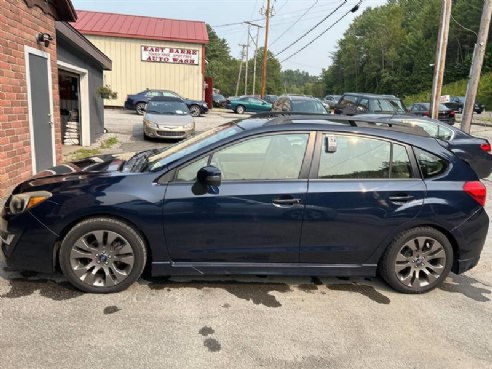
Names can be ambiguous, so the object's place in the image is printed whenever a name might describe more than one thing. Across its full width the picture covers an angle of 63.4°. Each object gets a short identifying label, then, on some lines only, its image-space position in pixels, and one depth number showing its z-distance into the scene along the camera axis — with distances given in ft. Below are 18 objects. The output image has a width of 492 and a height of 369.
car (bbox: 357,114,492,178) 26.05
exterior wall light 21.83
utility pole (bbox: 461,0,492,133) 37.30
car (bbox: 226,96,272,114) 91.63
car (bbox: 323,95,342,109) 132.46
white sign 78.28
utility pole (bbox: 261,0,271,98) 105.50
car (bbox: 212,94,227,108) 110.22
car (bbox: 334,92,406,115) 45.14
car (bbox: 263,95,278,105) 108.79
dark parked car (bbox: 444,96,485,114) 98.35
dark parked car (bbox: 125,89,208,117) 69.67
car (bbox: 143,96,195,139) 41.32
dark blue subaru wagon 10.89
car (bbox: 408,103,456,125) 68.35
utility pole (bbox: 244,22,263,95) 153.01
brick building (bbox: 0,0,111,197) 18.54
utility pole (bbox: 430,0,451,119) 44.68
